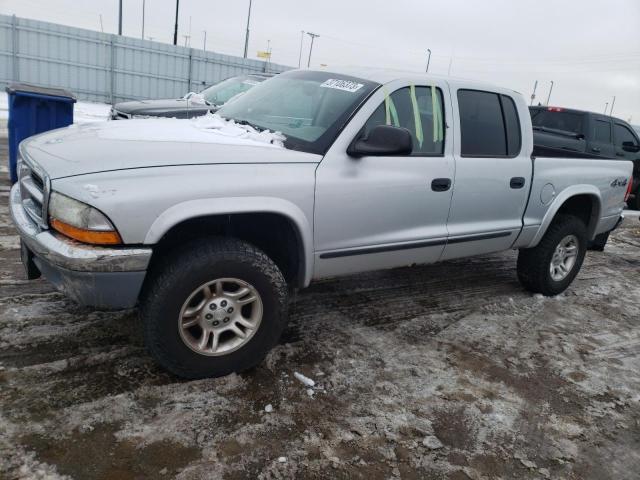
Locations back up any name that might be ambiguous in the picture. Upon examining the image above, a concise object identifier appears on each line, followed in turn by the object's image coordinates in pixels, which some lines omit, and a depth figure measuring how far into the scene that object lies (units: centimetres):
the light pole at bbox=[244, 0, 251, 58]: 3712
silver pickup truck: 257
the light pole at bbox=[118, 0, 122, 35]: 3230
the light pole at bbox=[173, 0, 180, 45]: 2806
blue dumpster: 621
